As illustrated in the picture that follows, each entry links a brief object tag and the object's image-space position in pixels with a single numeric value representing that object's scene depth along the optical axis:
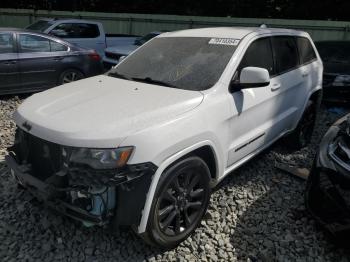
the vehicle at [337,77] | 6.54
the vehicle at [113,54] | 8.48
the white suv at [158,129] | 2.35
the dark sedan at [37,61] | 6.45
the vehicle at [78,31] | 9.31
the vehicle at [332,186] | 2.62
